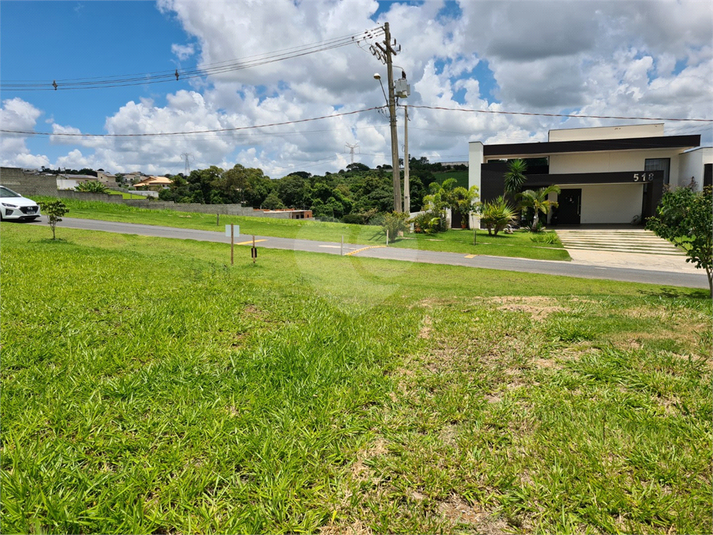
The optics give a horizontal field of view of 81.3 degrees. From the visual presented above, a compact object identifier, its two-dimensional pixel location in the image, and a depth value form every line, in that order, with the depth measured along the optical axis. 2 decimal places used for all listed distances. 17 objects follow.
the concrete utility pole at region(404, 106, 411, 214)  26.20
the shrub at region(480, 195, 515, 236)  26.20
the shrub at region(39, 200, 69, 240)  12.75
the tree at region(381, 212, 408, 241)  22.78
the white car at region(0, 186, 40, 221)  17.17
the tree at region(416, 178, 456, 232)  26.67
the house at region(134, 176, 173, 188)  101.31
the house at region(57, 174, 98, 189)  68.78
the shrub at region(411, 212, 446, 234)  26.44
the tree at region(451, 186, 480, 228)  28.06
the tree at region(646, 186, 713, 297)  9.71
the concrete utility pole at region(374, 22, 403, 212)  23.66
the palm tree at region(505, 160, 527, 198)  29.56
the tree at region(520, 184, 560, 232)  28.30
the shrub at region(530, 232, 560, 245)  24.28
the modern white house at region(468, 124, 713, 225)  29.38
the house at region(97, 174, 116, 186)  123.44
